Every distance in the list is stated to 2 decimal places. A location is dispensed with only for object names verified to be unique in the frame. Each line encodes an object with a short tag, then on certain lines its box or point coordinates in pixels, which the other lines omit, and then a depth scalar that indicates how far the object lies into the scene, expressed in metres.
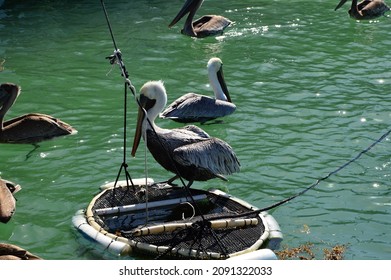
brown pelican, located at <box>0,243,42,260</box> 11.66
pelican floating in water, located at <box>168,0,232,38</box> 25.81
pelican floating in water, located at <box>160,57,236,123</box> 18.81
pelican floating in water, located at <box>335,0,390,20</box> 27.90
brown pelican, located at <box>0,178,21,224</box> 13.71
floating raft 12.60
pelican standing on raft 14.81
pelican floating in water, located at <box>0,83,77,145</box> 17.58
